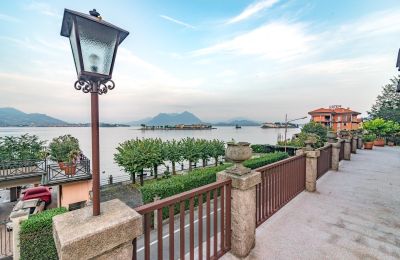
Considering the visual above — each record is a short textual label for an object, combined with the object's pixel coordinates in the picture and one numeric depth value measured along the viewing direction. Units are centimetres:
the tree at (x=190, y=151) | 1880
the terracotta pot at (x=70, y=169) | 976
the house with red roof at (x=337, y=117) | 4908
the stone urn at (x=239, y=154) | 242
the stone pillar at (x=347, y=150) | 951
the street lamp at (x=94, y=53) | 125
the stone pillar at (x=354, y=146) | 1213
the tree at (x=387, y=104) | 3303
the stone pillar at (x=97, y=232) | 109
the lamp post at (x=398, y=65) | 485
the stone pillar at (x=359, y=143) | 1473
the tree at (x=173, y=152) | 1805
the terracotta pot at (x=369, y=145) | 1487
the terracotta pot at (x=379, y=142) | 1767
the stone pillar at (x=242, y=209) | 246
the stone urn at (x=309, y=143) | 504
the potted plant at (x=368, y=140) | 1488
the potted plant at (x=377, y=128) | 1720
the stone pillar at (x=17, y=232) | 555
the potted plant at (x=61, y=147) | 1438
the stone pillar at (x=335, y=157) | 727
